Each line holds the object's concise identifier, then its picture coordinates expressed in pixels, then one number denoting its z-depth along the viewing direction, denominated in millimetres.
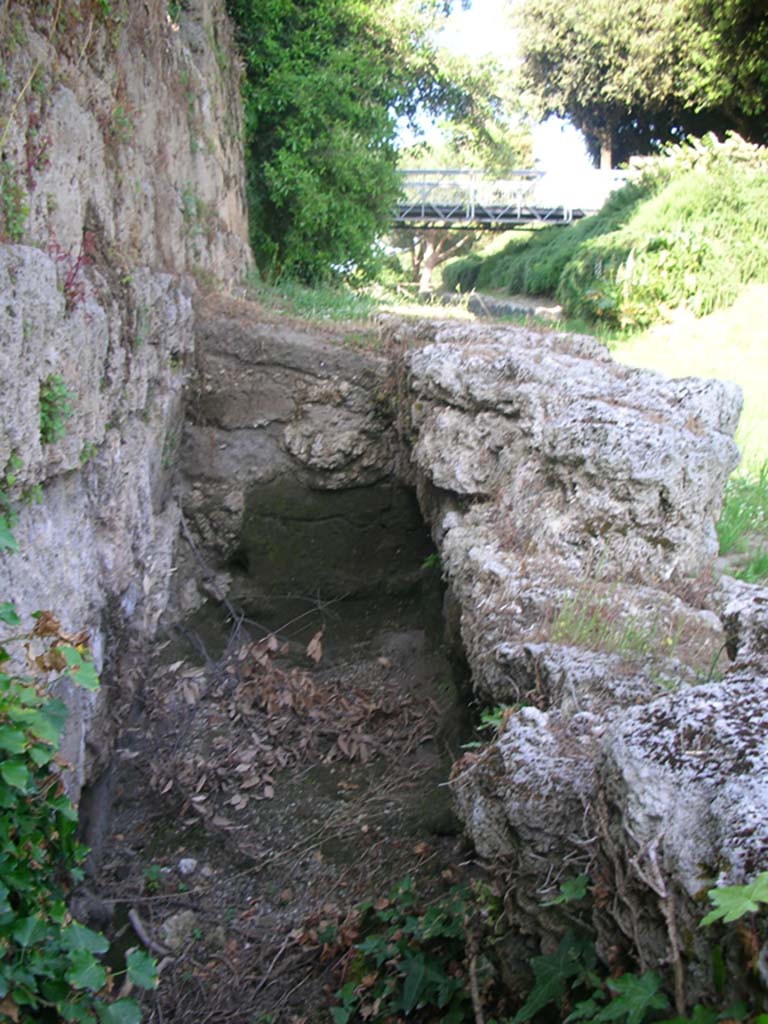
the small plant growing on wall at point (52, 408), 3178
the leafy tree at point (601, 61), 22109
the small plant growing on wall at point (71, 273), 3518
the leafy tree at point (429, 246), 30766
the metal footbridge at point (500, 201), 23094
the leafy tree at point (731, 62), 17547
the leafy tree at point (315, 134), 10328
